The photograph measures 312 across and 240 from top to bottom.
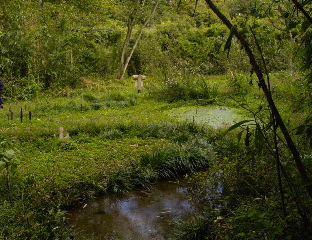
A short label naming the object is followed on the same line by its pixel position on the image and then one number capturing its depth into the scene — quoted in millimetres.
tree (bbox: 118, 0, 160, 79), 17406
